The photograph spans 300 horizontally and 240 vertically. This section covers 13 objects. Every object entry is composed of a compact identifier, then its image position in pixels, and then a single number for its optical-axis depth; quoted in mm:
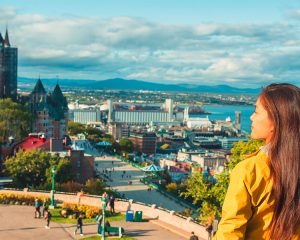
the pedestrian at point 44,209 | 24884
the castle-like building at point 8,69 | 89875
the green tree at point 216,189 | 23388
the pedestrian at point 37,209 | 25262
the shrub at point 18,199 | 28812
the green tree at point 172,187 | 53112
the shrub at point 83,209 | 25986
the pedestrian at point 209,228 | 20047
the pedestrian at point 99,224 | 22375
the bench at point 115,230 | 21906
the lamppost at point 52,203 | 27688
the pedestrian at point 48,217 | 23266
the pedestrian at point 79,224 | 22344
